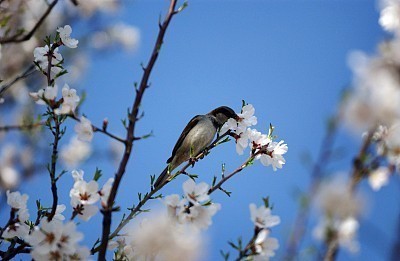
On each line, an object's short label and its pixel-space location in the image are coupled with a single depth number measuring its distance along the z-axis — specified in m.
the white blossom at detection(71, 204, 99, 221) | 4.93
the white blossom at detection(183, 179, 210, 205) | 4.87
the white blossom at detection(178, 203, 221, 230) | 4.82
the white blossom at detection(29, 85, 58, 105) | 4.96
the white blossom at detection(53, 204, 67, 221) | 5.45
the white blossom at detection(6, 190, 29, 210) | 5.14
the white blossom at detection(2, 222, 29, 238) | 5.05
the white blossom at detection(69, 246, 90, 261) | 4.59
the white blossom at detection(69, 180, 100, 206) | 4.91
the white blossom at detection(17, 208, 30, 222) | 5.16
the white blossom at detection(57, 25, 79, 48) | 6.01
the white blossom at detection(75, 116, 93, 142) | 4.76
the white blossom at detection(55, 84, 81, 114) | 4.86
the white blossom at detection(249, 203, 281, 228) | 4.61
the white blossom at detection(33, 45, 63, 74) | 5.98
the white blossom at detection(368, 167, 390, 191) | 7.97
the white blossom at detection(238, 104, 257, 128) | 6.37
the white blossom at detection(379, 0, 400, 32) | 9.59
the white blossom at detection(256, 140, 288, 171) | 5.93
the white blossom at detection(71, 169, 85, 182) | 5.09
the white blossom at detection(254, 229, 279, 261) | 4.52
